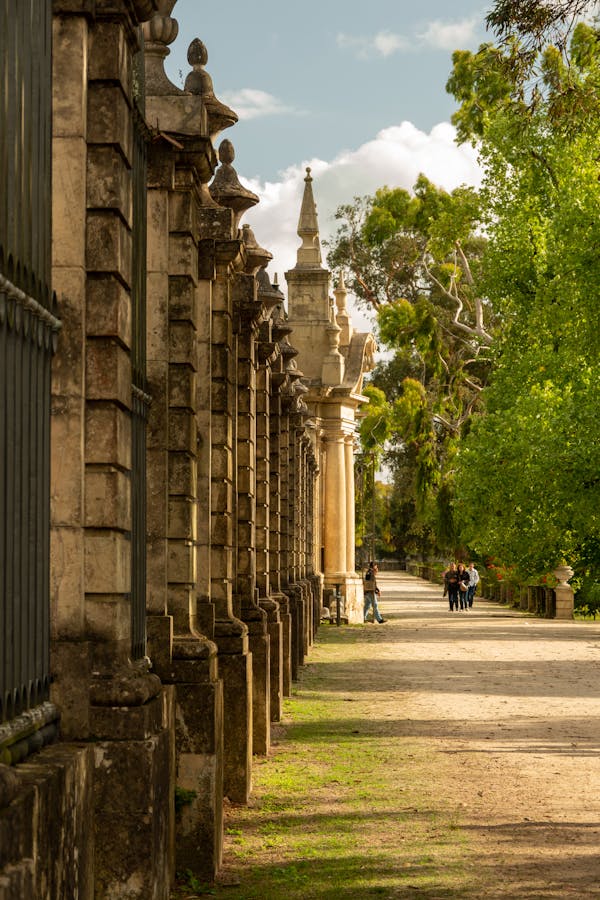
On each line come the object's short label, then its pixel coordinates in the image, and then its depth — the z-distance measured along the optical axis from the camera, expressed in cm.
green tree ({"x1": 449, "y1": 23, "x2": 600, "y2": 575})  3000
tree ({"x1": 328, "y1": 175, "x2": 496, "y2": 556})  4741
